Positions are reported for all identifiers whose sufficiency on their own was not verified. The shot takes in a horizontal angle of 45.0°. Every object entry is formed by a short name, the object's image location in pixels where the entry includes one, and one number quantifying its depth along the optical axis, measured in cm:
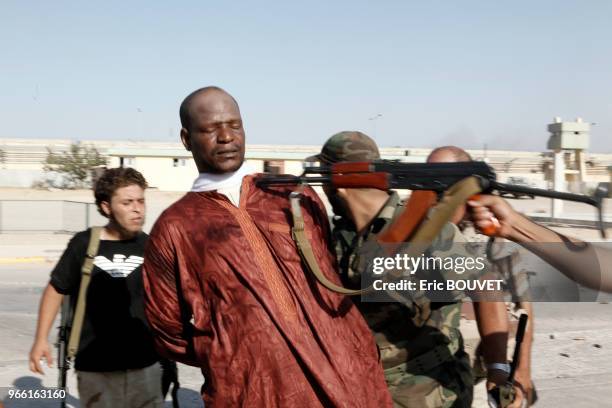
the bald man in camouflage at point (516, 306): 296
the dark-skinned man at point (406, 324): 282
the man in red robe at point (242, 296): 234
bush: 4272
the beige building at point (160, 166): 4269
